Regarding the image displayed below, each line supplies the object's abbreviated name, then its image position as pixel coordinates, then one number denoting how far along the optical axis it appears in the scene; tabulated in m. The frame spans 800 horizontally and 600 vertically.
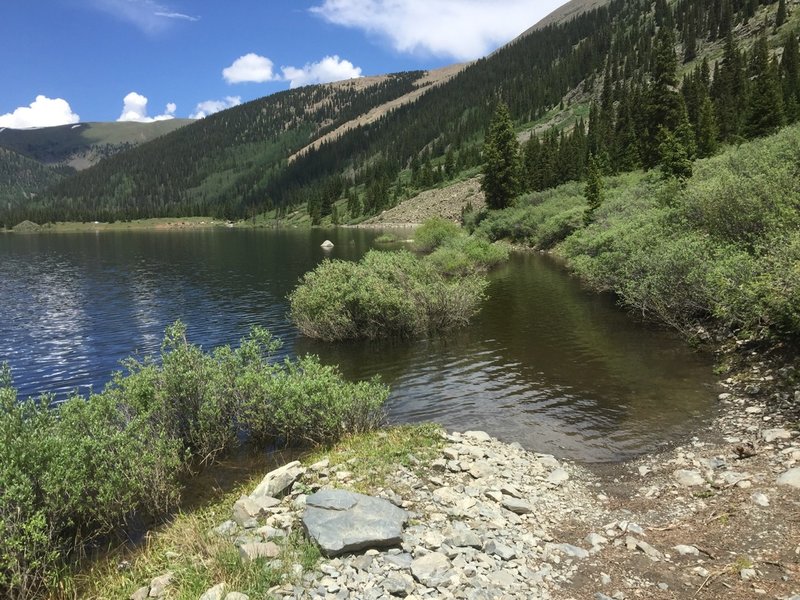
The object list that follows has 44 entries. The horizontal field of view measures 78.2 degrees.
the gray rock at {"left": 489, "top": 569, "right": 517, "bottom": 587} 8.46
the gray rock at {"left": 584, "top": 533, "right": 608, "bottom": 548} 9.84
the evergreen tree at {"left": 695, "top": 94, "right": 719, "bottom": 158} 74.06
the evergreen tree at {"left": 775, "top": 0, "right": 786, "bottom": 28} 135.62
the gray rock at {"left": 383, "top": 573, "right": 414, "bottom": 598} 8.08
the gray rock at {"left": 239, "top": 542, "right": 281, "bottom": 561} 8.95
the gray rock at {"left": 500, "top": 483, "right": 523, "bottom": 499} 11.70
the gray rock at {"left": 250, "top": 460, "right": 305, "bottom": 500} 11.77
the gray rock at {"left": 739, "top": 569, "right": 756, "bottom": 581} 8.25
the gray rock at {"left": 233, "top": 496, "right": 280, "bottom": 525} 10.84
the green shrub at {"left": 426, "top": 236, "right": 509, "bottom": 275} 49.59
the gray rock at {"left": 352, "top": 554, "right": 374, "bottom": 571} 8.70
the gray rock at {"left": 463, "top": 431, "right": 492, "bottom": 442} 15.70
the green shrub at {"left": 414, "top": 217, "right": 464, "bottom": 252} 68.94
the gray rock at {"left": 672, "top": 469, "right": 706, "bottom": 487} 12.09
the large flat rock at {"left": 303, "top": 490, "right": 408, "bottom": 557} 9.16
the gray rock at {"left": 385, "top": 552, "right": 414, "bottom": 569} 8.74
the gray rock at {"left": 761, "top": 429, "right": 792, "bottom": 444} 13.43
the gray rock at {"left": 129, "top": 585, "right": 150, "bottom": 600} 8.77
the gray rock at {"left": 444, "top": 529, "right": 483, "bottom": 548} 9.48
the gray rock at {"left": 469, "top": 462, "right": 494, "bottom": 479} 12.55
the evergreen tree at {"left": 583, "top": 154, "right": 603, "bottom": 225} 63.34
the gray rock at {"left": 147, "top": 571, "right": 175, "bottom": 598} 8.68
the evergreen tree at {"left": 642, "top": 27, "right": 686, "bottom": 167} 80.94
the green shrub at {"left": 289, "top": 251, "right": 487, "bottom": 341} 30.03
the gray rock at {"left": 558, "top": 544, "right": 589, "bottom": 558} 9.45
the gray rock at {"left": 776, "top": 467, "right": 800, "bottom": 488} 10.90
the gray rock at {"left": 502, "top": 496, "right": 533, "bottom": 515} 11.06
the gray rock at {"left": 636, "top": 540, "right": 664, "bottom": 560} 9.22
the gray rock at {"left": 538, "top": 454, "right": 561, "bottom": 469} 14.15
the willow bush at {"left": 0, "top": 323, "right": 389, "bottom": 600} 9.44
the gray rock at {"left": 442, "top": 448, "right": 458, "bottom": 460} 13.37
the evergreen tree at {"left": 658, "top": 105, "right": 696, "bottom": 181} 58.00
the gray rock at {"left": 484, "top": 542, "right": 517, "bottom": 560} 9.23
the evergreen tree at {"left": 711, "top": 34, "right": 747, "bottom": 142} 90.81
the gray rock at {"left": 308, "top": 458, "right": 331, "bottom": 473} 12.59
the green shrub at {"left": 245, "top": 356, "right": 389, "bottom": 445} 15.26
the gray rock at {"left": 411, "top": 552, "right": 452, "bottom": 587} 8.34
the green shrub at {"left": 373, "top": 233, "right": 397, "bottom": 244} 105.81
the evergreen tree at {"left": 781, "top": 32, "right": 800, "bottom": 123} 76.62
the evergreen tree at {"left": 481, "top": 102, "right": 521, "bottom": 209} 87.31
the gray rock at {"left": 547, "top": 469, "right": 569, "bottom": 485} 13.01
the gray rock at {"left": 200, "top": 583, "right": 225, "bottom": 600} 7.89
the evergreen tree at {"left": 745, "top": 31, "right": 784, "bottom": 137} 70.38
